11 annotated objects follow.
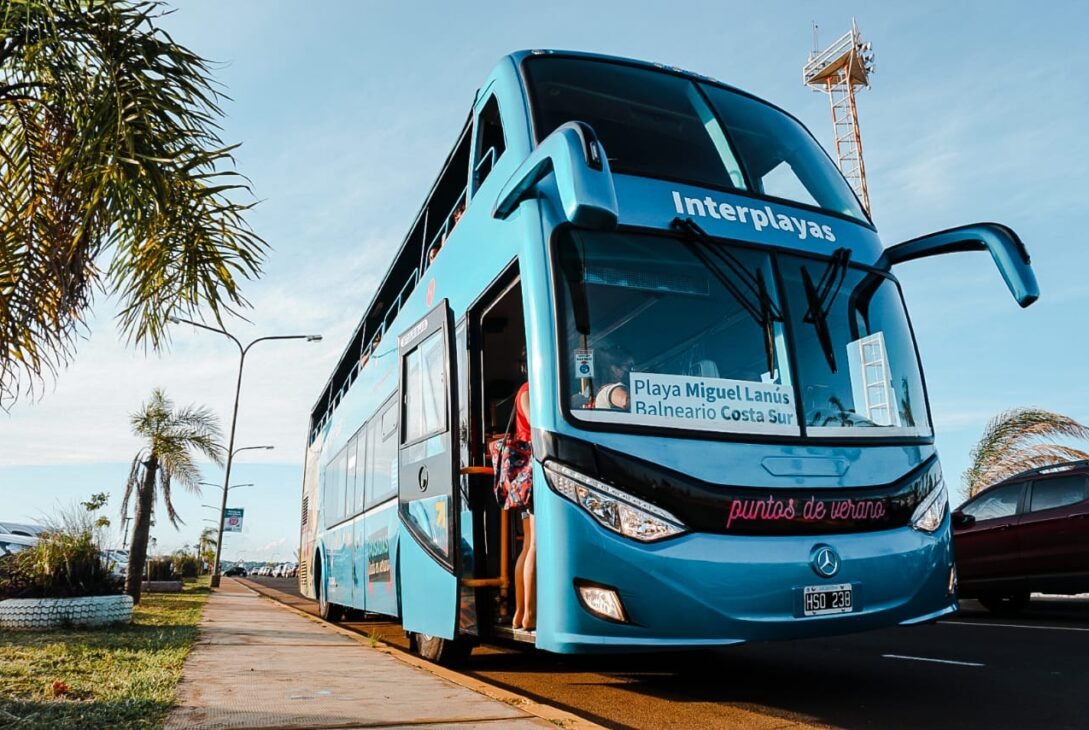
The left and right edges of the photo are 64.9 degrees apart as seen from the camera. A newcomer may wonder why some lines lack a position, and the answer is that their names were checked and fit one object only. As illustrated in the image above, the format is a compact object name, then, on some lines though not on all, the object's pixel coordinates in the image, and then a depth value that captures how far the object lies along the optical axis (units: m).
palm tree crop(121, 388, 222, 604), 18.58
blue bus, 4.45
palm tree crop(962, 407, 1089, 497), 17.66
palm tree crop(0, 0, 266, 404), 5.36
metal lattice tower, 52.94
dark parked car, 10.05
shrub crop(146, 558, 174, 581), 27.86
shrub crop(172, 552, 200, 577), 34.02
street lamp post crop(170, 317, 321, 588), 31.30
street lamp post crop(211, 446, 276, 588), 30.98
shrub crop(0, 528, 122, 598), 10.38
